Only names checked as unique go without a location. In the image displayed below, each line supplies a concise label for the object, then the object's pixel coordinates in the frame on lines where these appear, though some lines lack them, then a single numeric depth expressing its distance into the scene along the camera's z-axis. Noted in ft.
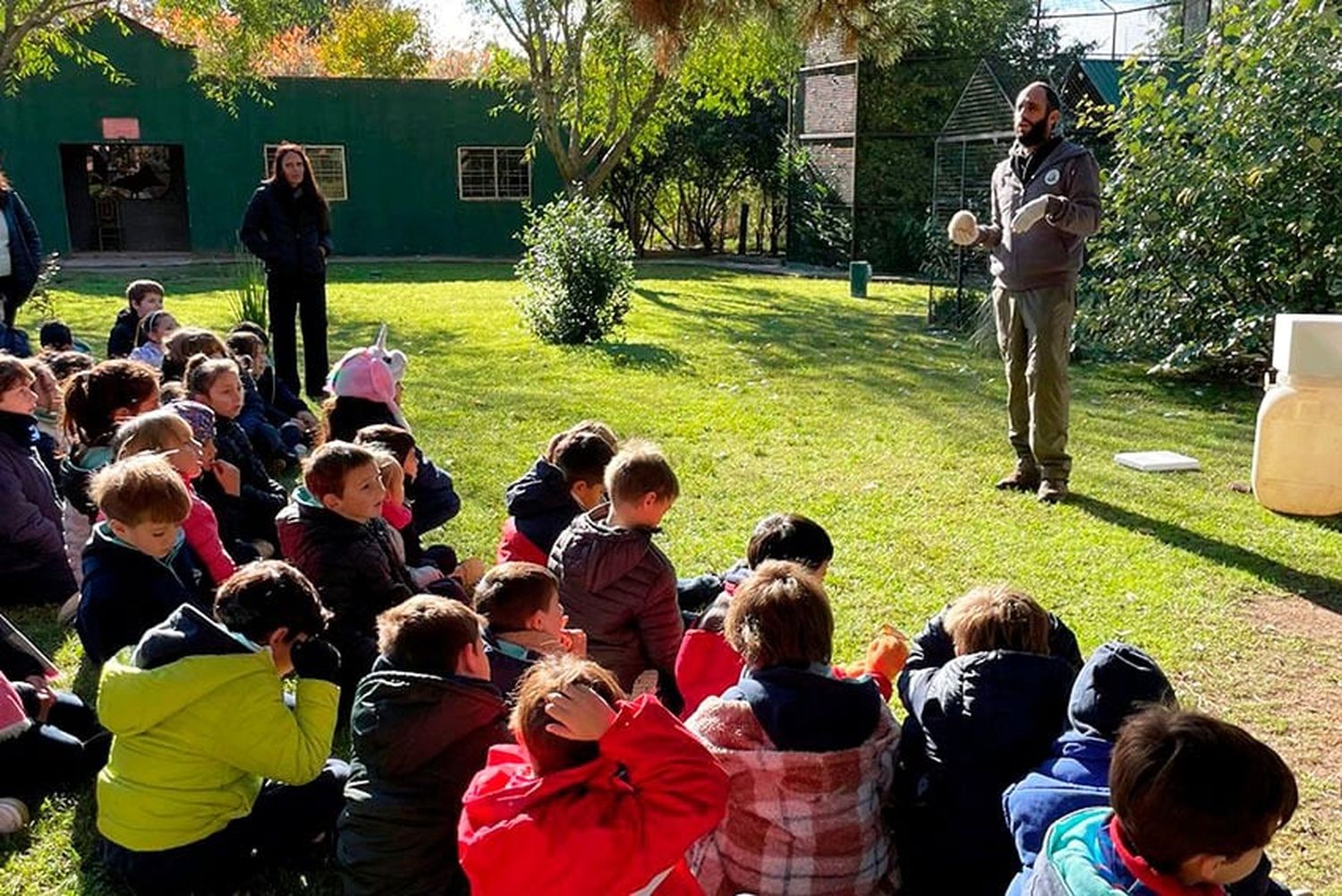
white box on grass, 20.02
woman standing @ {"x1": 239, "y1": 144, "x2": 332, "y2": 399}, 24.91
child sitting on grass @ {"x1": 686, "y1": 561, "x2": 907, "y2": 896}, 7.17
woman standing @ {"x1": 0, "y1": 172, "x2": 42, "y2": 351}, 21.85
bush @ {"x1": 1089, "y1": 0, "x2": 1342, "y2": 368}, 24.97
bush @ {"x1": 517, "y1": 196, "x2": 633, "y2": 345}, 34.12
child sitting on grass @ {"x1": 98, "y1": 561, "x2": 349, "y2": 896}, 7.65
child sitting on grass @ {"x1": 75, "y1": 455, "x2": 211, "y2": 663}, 9.71
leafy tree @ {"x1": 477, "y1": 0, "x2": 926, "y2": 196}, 48.11
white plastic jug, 16.84
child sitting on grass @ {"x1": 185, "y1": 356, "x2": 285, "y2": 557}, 14.53
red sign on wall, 64.69
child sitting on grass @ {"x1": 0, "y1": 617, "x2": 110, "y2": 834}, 9.06
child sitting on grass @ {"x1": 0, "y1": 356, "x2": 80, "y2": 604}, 13.15
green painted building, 64.18
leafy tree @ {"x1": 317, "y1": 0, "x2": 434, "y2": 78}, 100.53
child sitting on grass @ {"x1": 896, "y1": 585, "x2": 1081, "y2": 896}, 7.29
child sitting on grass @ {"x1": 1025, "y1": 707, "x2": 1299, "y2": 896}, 5.07
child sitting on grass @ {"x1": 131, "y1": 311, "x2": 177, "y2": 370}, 19.66
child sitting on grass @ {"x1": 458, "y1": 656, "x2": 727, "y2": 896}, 5.98
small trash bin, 50.96
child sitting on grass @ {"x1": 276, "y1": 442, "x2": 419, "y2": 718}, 10.44
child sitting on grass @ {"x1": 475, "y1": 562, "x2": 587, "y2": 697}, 8.27
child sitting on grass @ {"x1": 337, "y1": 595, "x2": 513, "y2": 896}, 7.18
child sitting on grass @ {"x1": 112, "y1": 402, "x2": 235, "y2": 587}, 11.69
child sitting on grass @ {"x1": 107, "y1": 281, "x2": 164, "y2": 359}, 22.24
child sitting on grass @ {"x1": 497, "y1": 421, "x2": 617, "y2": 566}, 12.11
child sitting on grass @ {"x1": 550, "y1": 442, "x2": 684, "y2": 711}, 10.08
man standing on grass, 17.19
